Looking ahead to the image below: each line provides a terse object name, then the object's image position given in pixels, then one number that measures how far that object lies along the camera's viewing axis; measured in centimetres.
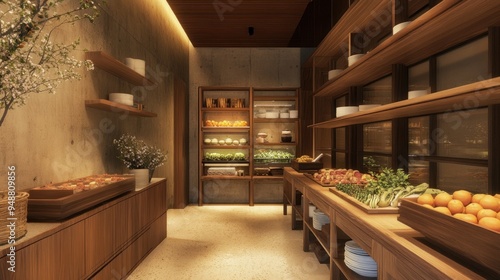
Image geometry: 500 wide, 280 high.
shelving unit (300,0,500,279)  160
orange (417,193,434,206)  150
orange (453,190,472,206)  141
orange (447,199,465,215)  135
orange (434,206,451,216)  136
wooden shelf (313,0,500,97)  158
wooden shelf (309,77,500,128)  132
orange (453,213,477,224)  122
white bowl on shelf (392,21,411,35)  204
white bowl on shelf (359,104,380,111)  267
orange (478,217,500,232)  111
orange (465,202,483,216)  128
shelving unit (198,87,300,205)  630
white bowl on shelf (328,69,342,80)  370
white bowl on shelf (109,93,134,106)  312
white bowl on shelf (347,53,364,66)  297
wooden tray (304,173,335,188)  311
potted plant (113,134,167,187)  343
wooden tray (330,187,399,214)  191
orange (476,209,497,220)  119
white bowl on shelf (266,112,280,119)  628
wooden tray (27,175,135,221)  186
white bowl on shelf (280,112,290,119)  630
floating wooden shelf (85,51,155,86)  276
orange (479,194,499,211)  126
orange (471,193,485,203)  136
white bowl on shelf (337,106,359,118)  308
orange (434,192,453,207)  145
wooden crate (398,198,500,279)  99
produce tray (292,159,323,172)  454
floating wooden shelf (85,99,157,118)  279
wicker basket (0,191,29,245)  140
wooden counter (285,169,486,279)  116
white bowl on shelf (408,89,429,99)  199
